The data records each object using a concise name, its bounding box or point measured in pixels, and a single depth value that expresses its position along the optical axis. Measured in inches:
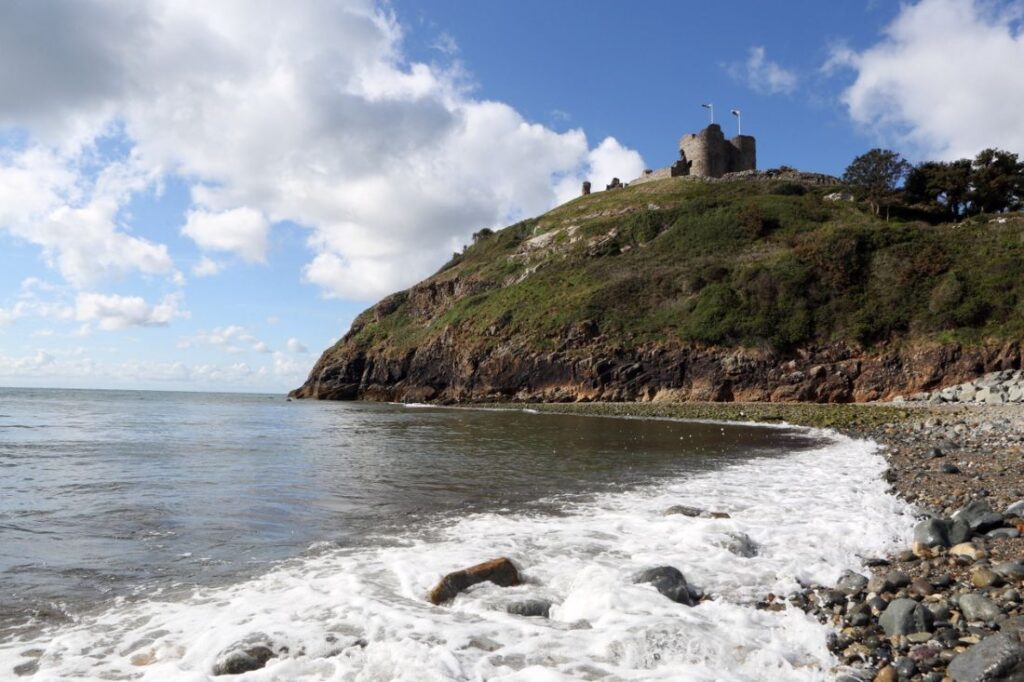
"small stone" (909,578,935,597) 254.2
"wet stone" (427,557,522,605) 278.7
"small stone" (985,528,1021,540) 316.2
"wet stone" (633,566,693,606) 271.3
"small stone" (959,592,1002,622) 222.4
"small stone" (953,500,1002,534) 330.3
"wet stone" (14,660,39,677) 207.9
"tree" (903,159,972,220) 2755.9
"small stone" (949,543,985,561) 290.3
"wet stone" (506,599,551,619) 258.8
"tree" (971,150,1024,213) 2630.4
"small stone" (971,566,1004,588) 253.1
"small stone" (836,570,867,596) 266.5
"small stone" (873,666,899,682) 189.6
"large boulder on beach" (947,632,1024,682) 178.4
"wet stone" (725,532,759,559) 336.2
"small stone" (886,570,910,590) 261.9
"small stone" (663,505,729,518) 430.0
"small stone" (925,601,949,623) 225.8
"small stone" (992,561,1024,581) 255.6
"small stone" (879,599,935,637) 218.1
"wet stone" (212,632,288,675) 211.2
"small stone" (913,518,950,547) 317.7
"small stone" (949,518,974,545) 317.1
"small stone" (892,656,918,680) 191.3
